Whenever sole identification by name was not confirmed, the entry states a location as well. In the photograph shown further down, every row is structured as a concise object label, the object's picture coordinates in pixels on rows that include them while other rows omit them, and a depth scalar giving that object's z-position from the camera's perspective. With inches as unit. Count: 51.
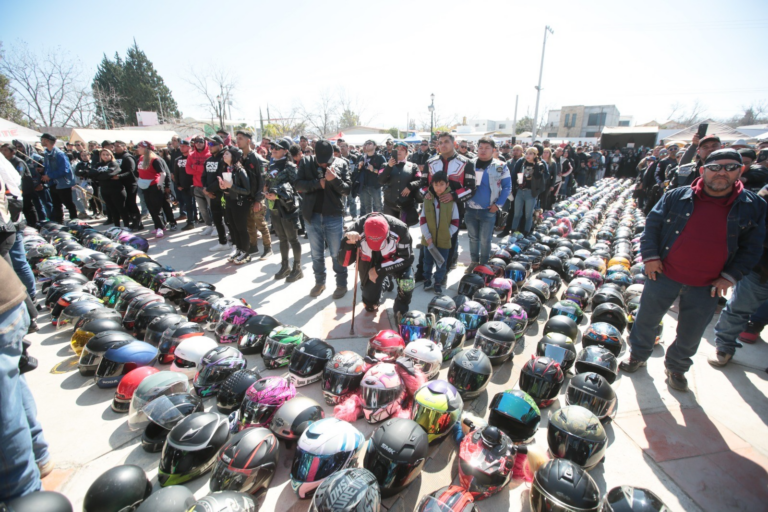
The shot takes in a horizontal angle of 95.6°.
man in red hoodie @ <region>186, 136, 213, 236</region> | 342.0
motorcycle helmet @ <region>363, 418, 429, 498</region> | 100.6
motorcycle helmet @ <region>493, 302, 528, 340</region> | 177.2
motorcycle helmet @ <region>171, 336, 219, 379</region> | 151.7
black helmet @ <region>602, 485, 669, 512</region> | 85.1
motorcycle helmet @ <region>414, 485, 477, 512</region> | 89.3
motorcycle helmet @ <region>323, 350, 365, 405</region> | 137.2
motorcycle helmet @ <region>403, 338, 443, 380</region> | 146.0
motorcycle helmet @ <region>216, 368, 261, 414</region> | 132.2
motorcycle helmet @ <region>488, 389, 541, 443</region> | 118.6
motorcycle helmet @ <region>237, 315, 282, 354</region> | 172.1
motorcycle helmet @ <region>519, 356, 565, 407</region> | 137.0
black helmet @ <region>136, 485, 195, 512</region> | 86.2
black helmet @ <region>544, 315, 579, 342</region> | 171.0
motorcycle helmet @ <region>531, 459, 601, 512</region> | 90.3
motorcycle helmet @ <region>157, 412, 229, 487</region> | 104.0
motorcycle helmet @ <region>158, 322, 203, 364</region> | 161.9
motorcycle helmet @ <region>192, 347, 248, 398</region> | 143.0
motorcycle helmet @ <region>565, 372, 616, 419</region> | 126.8
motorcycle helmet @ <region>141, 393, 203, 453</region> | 116.5
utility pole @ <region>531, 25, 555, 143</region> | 1228.5
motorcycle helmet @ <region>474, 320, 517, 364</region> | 158.6
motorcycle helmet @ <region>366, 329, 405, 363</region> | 151.8
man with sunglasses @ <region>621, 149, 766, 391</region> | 125.8
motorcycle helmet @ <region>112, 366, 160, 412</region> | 135.1
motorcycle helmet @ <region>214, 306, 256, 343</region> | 179.4
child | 225.1
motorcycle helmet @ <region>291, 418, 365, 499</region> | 100.9
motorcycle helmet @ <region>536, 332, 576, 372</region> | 150.6
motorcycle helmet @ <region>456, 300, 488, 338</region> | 186.5
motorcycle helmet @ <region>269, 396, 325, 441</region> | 115.4
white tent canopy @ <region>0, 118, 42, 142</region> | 714.6
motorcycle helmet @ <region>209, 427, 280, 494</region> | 99.4
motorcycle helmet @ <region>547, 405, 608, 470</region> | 109.3
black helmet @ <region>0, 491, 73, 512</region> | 79.1
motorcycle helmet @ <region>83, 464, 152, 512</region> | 88.7
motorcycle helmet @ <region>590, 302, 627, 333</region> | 186.2
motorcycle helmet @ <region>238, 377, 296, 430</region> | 123.6
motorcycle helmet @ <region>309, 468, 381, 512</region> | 86.5
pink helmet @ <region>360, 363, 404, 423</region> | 127.3
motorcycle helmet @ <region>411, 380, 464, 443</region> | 119.3
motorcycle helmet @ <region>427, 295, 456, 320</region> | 188.5
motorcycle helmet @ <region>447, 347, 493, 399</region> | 138.3
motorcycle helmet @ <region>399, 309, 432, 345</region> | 171.3
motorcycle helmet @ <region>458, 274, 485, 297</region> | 219.6
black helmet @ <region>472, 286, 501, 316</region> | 198.6
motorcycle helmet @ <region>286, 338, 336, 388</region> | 147.7
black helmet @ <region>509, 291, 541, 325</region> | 196.5
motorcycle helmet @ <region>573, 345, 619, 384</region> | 144.3
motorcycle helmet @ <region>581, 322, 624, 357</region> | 163.9
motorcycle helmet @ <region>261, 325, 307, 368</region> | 159.6
